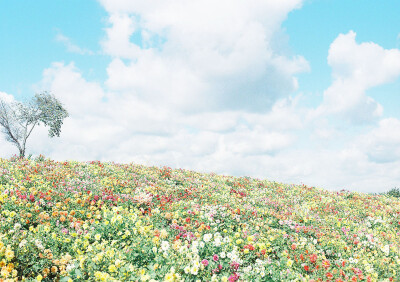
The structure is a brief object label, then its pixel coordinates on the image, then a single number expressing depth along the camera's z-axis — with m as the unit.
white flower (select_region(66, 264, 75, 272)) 6.34
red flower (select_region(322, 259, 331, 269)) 7.77
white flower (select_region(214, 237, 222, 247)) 7.41
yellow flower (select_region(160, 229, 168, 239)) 8.01
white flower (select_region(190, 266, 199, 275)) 6.20
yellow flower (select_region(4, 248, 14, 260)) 6.28
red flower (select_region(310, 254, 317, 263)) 7.91
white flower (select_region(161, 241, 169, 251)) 7.07
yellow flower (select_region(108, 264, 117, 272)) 6.02
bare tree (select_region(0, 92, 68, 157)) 43.16
